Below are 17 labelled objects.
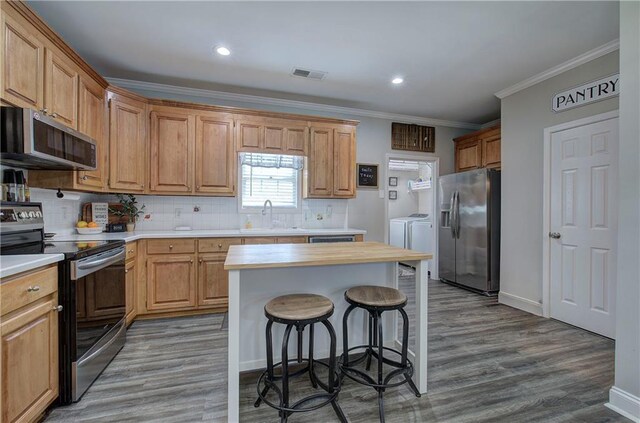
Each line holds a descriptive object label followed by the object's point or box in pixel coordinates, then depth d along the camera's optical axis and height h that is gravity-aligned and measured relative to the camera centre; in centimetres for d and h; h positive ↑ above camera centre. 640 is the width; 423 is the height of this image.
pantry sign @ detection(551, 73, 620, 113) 268 +118
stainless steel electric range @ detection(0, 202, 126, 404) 173 -55
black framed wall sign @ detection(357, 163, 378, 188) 452 +56
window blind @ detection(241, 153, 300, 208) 395 +34
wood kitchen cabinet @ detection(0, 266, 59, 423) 133 -70
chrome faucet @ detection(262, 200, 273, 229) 393 -1
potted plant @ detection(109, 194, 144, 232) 333 -1
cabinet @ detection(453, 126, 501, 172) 422 +98
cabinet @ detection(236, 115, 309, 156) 359 +96
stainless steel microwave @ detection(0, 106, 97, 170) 172 +43
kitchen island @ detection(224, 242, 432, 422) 156 -53
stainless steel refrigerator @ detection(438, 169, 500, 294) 398 -25
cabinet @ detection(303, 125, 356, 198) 387 +65
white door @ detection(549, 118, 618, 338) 268 -13
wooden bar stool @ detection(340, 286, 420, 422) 172 -72
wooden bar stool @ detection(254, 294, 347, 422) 154 -68
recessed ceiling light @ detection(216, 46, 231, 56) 275 +154
